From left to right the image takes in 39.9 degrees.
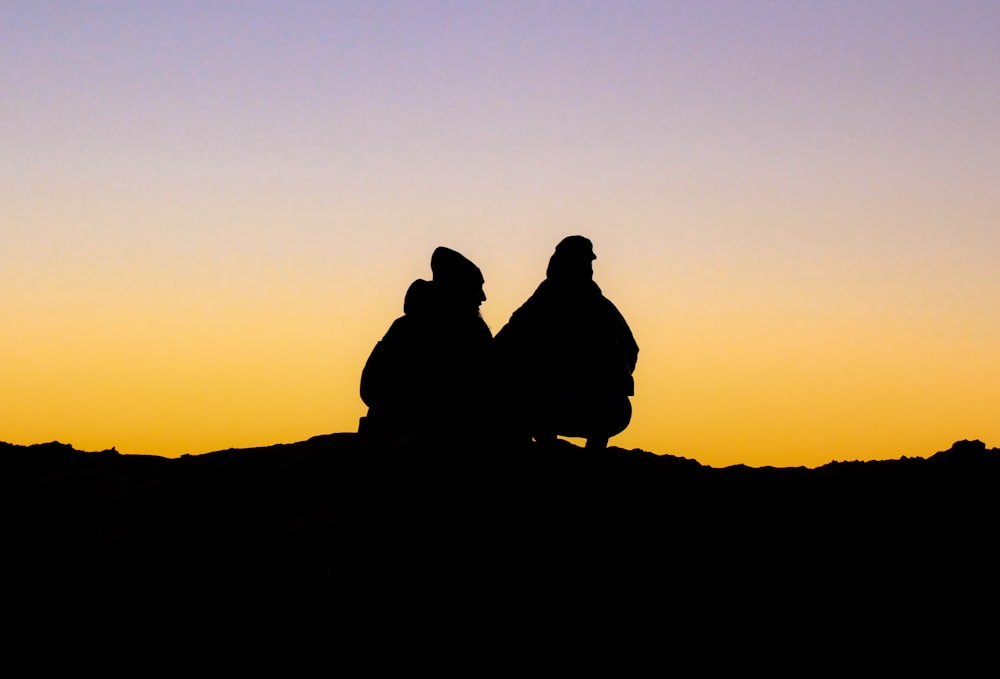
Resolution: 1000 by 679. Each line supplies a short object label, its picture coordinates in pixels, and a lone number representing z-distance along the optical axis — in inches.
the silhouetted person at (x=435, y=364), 468.4
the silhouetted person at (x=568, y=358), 474.0
